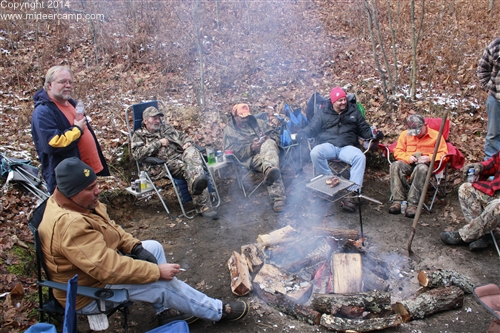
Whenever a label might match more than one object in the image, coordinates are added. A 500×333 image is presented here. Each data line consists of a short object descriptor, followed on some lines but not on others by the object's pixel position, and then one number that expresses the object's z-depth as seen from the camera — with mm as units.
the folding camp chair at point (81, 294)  2371
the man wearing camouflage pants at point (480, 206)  3641
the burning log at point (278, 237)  3873
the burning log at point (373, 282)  3248
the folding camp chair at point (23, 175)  4456
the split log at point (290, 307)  2934
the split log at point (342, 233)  3934
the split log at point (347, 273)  3158
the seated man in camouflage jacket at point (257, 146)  5102
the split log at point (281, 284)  3156
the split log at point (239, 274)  3271
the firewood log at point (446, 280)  3160
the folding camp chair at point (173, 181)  5027
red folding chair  4637
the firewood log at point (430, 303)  2910
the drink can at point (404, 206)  4707
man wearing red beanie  5066
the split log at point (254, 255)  3598
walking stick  3163
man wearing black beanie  2316
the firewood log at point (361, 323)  2762
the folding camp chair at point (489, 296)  2293
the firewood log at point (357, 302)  2926
